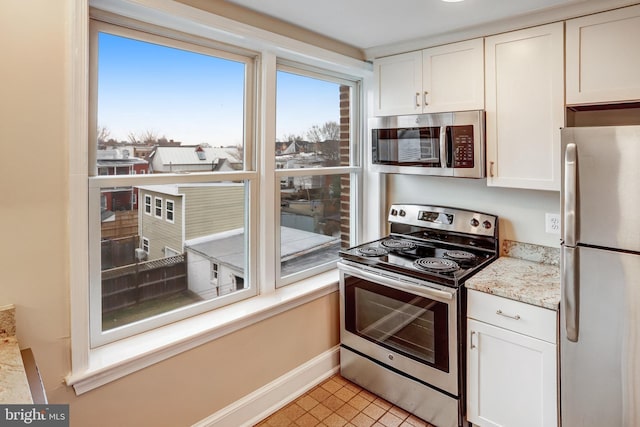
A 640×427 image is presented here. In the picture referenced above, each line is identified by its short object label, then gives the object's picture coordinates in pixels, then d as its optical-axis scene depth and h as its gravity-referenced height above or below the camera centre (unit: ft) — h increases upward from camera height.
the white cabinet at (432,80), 7.34 +2.71
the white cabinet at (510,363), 5.75 -2.52
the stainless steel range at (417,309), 6.62 -1.93
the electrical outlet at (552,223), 7.30 -0.30
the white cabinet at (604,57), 5.75 +2.40
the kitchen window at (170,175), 5.60 +0.58
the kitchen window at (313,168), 8.11 +0.95
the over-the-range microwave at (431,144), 7.26 +1.35
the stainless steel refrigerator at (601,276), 4.85 -0.92
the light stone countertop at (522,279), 5.89 -1.24
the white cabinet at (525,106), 6.45 +1.84
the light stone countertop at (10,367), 3.22 -1.57
